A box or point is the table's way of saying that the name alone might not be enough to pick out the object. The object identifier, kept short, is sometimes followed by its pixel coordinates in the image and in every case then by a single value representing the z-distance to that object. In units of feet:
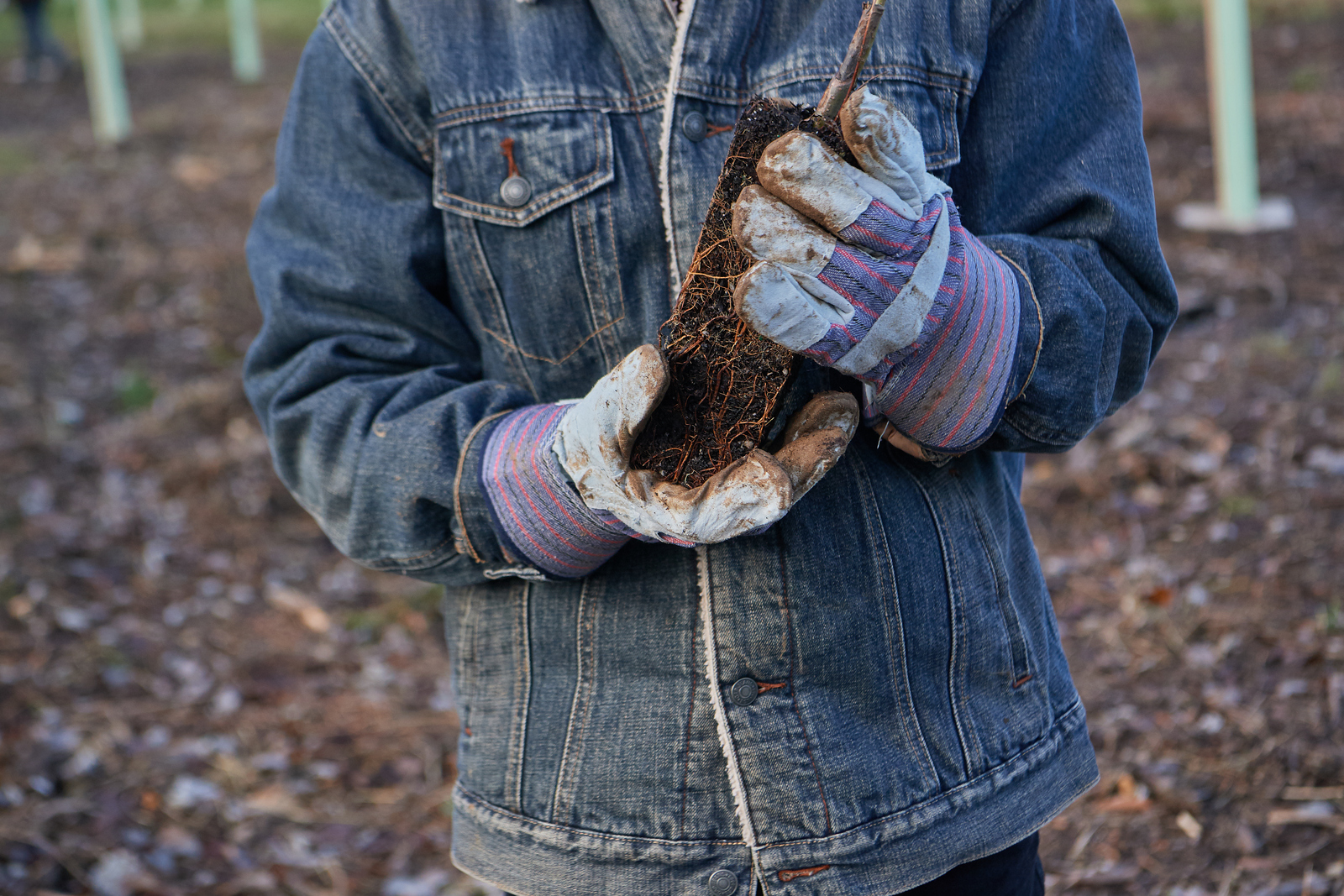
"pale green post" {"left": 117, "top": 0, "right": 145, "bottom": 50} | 65.40
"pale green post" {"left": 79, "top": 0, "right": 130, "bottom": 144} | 36.94
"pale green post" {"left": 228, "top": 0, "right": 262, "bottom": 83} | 47.60
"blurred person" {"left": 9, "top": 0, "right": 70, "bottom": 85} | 52.42
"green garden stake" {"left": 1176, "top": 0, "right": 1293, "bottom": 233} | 19.31
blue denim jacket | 4.23
